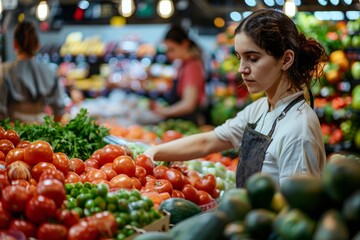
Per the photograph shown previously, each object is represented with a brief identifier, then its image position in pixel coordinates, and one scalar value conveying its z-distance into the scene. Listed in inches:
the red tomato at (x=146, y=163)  131.6
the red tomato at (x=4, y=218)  84.0
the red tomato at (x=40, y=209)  82.3
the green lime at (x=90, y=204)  89.9
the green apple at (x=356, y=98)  261.0
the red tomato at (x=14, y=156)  117.3
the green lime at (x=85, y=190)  96.1
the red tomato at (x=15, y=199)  84.7
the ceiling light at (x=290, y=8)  261.1
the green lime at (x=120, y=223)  86.7
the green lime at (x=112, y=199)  90.6
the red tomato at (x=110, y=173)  122.6
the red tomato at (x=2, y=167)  108.3
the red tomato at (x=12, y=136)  132.8
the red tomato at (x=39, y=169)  108.5
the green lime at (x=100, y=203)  90.1
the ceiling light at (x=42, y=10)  290.0
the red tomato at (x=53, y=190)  84.2
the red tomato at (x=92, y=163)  132.3
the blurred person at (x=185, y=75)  292.2
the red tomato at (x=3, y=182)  91.2
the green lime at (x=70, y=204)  89.7
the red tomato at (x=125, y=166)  123.8
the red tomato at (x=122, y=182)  115.6
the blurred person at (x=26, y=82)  224.8
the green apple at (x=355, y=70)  266.5
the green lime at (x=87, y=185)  101.9
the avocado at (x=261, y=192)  73.1
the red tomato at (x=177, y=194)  122.4
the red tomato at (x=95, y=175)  119.6
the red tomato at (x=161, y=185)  121.8
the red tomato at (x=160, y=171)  132.7
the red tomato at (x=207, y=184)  134.6
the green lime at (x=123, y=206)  90.0
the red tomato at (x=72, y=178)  113.8
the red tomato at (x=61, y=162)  115.5
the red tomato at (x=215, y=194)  136.5
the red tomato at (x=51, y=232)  81.5
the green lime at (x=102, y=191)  91.0
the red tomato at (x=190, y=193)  125.7
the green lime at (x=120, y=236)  84.5
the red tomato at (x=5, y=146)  126.2
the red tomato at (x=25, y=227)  82.7
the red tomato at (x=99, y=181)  116.5
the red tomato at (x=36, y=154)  113.0
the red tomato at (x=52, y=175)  89.7
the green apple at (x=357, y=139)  261.9
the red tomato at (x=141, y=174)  125.8
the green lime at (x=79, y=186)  99.1
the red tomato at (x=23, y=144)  129.6
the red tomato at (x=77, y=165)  124.3
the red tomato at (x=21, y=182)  97.4
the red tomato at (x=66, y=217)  84.3
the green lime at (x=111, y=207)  89.8
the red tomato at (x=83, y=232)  81.7
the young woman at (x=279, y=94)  111.7
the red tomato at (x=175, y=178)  128.4
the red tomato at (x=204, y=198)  125.7
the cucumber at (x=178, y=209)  99.2
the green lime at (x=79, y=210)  88.9
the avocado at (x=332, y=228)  61.4
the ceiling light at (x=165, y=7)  308.3
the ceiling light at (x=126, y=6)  310.5
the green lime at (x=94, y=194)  92.1
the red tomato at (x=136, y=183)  120.4
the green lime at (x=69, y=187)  98.4
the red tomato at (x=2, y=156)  121.9
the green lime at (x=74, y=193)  96.3
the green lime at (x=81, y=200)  91.5
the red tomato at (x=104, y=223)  83.2
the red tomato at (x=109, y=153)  133.7
